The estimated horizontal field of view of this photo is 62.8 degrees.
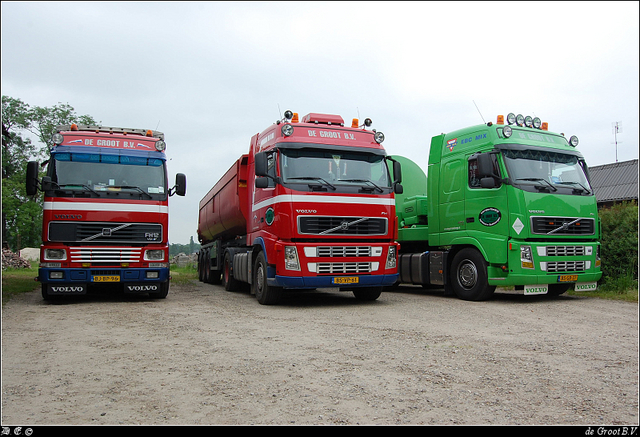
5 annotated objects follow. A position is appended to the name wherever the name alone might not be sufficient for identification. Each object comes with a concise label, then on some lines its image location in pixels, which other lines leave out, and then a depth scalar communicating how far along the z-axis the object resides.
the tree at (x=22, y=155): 38.69
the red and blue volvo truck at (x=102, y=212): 10.73
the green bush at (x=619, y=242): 12.61
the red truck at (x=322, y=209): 10.02
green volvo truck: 10.56
